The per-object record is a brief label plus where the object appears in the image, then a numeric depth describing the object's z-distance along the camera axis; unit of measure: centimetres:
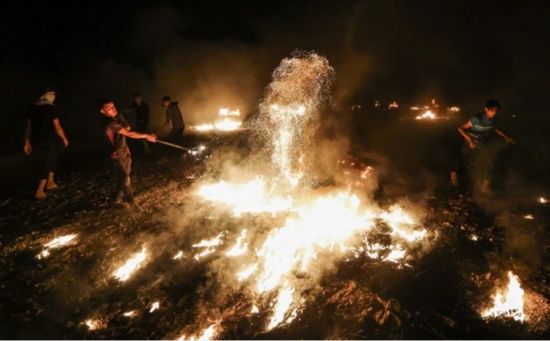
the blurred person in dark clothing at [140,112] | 920
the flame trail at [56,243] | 481
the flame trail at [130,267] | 431
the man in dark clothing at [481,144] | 625
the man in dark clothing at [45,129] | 645
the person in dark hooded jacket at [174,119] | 874
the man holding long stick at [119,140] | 553
